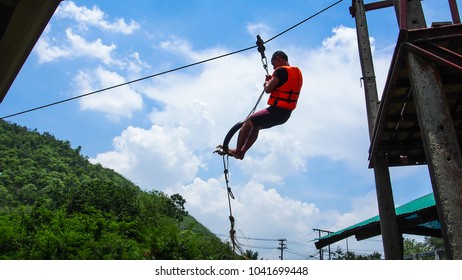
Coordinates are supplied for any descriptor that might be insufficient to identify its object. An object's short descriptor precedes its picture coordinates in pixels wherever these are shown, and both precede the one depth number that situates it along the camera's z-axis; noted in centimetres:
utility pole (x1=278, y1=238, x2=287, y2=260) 5509
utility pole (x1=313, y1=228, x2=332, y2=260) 3850
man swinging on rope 504
